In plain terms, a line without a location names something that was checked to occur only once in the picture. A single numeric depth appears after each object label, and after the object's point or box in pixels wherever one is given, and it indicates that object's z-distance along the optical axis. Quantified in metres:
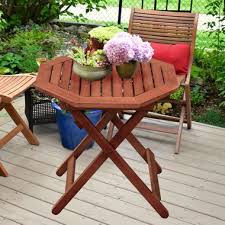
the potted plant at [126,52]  2.27
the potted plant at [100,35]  2.49
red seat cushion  3.48
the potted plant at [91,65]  2.35
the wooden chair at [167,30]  3.49
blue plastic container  3.19
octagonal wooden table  2.12
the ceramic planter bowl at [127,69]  2.38
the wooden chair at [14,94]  2.86
